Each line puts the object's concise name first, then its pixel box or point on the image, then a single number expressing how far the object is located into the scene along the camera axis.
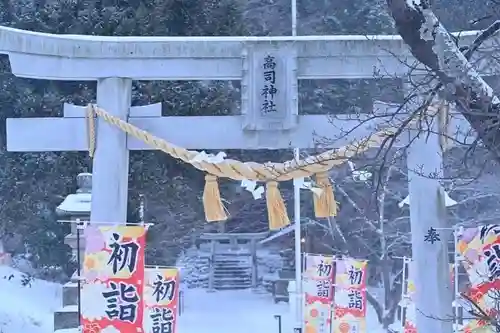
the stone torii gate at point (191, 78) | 13.60
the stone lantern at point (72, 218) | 19.55
